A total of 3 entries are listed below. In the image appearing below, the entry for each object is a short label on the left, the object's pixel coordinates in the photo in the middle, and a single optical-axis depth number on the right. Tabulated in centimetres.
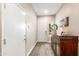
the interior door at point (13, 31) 141
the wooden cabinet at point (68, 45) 169
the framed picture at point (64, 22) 179
